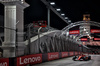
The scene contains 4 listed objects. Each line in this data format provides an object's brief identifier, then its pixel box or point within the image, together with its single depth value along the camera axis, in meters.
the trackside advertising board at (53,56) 20.61
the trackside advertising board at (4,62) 10.70
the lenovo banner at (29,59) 13.33
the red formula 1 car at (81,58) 21.41
